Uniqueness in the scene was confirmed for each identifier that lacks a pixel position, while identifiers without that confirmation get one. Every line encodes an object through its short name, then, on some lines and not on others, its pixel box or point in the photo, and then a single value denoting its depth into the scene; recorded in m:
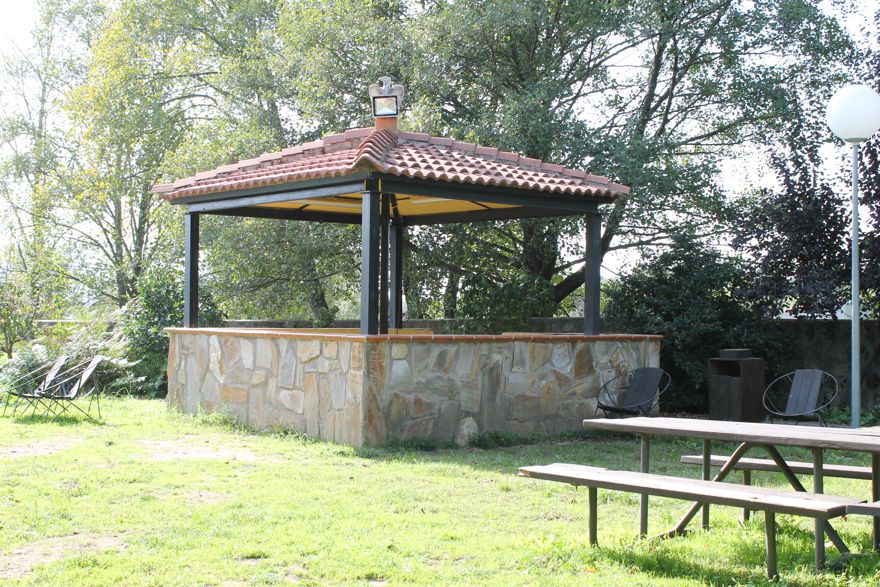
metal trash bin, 10.62
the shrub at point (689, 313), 12.71
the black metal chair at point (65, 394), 10.79
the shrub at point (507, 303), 14.17
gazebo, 9.06
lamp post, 8.73
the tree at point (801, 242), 12.02
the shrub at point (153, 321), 14.73
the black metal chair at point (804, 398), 9.77
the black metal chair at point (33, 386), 11.04
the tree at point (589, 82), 14.00
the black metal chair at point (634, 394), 10.18
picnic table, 4.53
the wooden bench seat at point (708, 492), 4.04
